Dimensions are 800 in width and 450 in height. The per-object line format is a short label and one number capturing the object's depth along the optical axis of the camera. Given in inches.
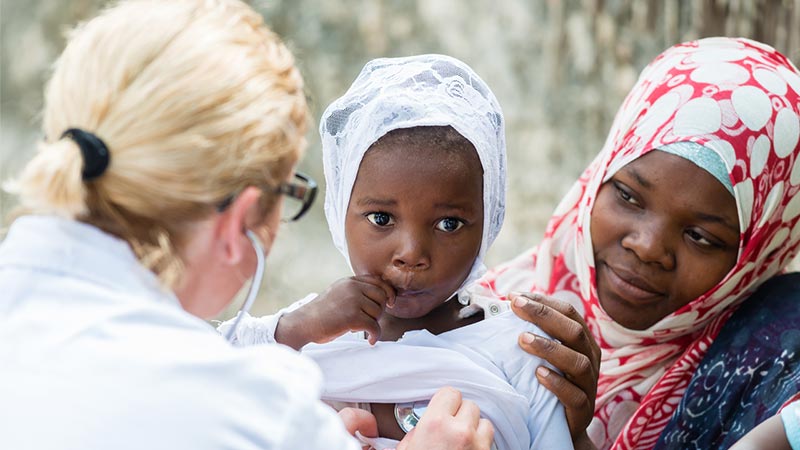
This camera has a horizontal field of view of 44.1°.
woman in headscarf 111.0
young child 92.4
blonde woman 57.9
